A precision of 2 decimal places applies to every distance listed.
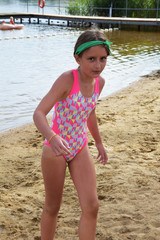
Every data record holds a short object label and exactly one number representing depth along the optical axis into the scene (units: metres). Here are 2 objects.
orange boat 25.42
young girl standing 2.50
